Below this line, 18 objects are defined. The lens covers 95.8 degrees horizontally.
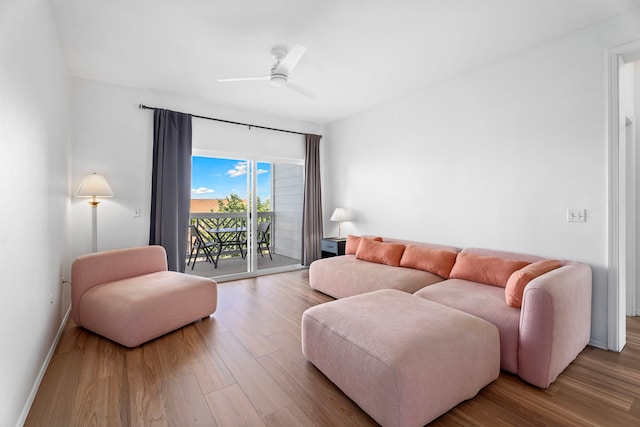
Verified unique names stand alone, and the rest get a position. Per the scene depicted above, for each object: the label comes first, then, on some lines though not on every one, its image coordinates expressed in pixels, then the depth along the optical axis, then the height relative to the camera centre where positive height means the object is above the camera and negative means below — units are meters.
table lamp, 4.90 -0.01
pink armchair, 2.46 -0.76
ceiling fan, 2.49 +1.39
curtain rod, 3.82 +1.46
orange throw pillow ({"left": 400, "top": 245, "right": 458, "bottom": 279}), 3.23 -0.51
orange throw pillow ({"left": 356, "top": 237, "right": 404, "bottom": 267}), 3.69 -0.48
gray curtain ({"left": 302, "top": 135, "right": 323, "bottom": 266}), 5.33 +0.17
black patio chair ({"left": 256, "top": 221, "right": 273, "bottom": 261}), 5.10 -0.37
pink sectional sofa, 1.91 -0.67
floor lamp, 3.21 +0.26
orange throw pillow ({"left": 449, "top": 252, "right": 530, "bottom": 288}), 2.61 -0.50
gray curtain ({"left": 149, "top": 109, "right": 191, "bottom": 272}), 3.87 +0.42
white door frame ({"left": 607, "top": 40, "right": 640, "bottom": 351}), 2.36 +0.03
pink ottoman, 1.51 -0.82
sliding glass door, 4.59 -0.02
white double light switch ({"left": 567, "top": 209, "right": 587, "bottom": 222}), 2.54 +0.01
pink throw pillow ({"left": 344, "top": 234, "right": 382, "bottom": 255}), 4.32 -0.43
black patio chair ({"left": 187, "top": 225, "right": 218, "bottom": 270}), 4.54 -0.51
